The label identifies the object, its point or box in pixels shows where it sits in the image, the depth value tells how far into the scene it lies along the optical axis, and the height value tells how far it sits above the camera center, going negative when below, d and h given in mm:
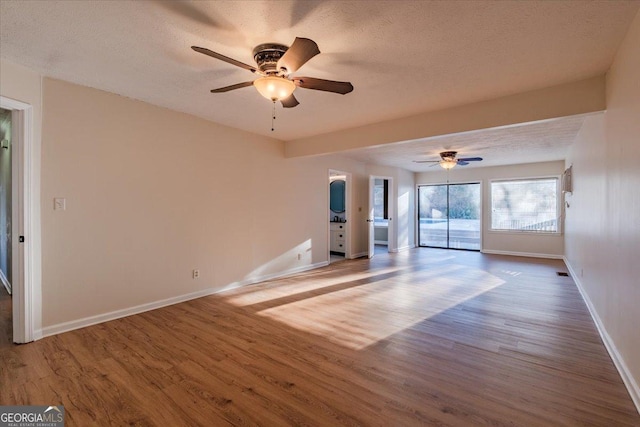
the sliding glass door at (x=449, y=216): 8875 -80
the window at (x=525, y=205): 7488 +224
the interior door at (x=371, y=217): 7461 -92
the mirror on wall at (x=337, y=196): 8594 +524
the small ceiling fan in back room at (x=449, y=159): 5879 +1100
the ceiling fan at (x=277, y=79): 2256 +1054
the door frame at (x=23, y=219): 2703 -51
